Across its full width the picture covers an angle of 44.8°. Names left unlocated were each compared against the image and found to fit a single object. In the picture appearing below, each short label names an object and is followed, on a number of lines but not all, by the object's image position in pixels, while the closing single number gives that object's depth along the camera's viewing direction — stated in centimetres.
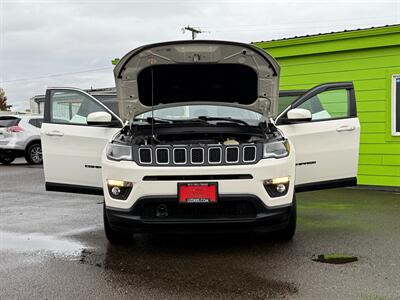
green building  878
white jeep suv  439
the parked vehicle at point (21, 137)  1537
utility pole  3391
